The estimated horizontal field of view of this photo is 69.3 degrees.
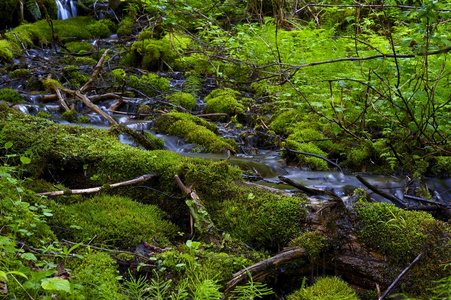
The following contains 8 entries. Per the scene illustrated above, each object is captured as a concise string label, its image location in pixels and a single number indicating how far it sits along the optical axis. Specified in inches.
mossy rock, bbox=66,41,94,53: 510.6
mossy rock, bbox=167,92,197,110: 330.6
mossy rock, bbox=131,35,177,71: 440.5
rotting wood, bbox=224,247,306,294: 91.7
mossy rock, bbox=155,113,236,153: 240.5
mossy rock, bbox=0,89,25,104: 301.1
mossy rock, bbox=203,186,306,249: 114.6
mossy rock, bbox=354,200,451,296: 90.6
